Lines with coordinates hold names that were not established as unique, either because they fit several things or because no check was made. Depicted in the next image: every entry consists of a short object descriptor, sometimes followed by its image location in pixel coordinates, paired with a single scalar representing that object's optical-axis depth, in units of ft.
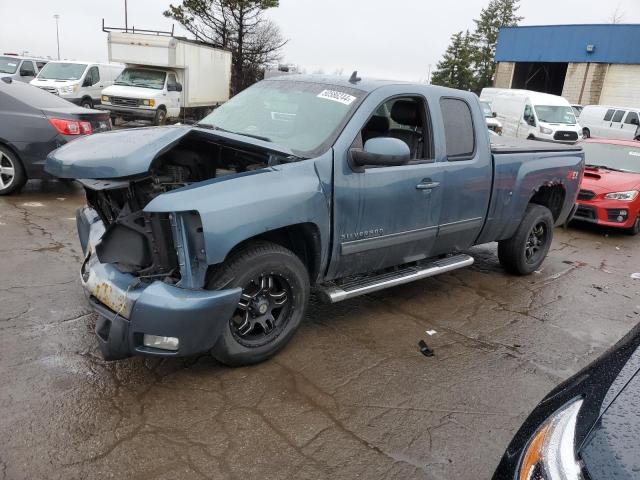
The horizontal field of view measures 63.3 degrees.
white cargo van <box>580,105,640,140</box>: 70.44
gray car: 23.58
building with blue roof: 107.04
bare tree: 103.96
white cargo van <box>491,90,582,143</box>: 64.95
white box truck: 54.60
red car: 26.76
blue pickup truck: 9.80
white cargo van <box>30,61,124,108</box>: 57.72
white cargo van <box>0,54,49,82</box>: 64.75
